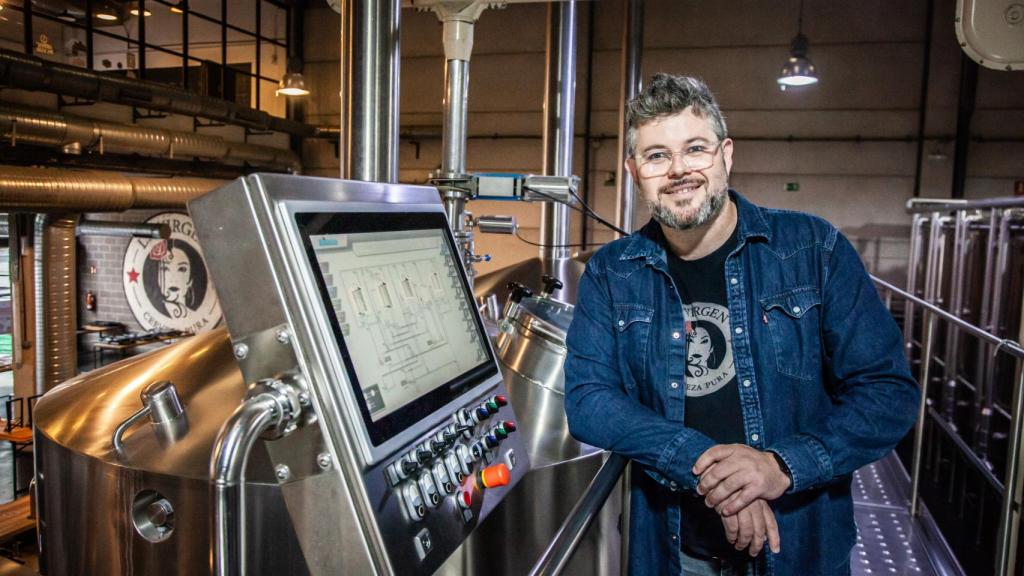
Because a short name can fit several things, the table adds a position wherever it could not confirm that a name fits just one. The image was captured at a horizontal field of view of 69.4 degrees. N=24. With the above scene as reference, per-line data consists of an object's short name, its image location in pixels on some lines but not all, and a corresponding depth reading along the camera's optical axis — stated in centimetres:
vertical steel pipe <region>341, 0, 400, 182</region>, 170
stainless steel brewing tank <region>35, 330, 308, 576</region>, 125
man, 119
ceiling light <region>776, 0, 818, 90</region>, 690
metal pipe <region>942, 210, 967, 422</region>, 563
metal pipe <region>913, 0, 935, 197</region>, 860
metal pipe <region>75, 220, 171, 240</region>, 893
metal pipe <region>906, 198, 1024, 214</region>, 428
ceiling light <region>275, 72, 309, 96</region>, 918
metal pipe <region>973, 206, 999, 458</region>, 495
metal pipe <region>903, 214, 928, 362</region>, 763
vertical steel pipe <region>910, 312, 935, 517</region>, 276
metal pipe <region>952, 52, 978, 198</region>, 841
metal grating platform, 233
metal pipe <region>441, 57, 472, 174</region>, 212
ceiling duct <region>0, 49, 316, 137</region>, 650
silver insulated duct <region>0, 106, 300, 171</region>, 654
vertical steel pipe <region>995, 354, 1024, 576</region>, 190
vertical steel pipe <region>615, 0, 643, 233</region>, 662
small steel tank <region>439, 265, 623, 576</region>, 165
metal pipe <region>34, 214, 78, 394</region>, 748
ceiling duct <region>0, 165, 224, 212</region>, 613
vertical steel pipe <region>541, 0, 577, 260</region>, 486
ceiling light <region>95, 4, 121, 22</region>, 801
